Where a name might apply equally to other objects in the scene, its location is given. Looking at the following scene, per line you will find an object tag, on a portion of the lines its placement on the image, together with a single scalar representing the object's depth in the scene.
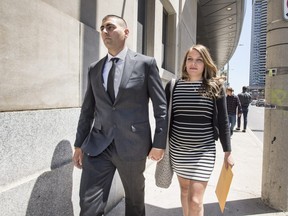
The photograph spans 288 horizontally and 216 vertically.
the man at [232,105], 10.23
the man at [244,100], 12.49
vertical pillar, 3.74
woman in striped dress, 2.67
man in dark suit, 2.41
